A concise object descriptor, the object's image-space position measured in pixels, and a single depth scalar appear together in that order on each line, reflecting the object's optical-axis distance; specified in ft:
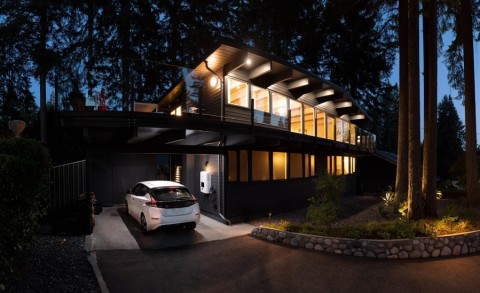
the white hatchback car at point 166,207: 29.50
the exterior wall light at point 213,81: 41.96
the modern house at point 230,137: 29.71
